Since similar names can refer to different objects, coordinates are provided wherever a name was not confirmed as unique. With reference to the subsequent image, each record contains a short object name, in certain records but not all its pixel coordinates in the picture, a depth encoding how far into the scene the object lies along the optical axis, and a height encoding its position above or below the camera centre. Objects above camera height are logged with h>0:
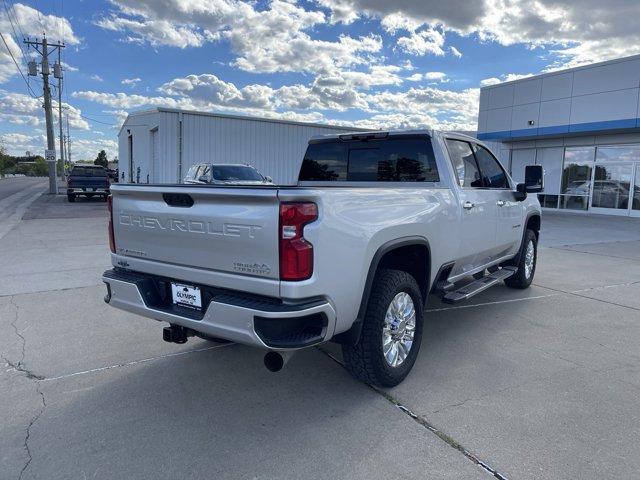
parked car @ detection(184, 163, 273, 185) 15.00 +0.05
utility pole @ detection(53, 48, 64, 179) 35.75 +7.02
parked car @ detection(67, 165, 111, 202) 22.23 -0.51
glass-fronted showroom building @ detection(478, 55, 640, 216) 18.98 +2.35
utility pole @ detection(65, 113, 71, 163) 101.14 +4.40
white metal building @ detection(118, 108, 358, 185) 21.80 +1.61
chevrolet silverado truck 2.87 -0.52
